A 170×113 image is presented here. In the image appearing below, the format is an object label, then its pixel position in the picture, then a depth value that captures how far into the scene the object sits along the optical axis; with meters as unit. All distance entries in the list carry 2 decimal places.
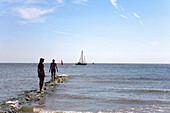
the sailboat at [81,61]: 121.51
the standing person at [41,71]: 12.73
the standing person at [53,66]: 19.48
